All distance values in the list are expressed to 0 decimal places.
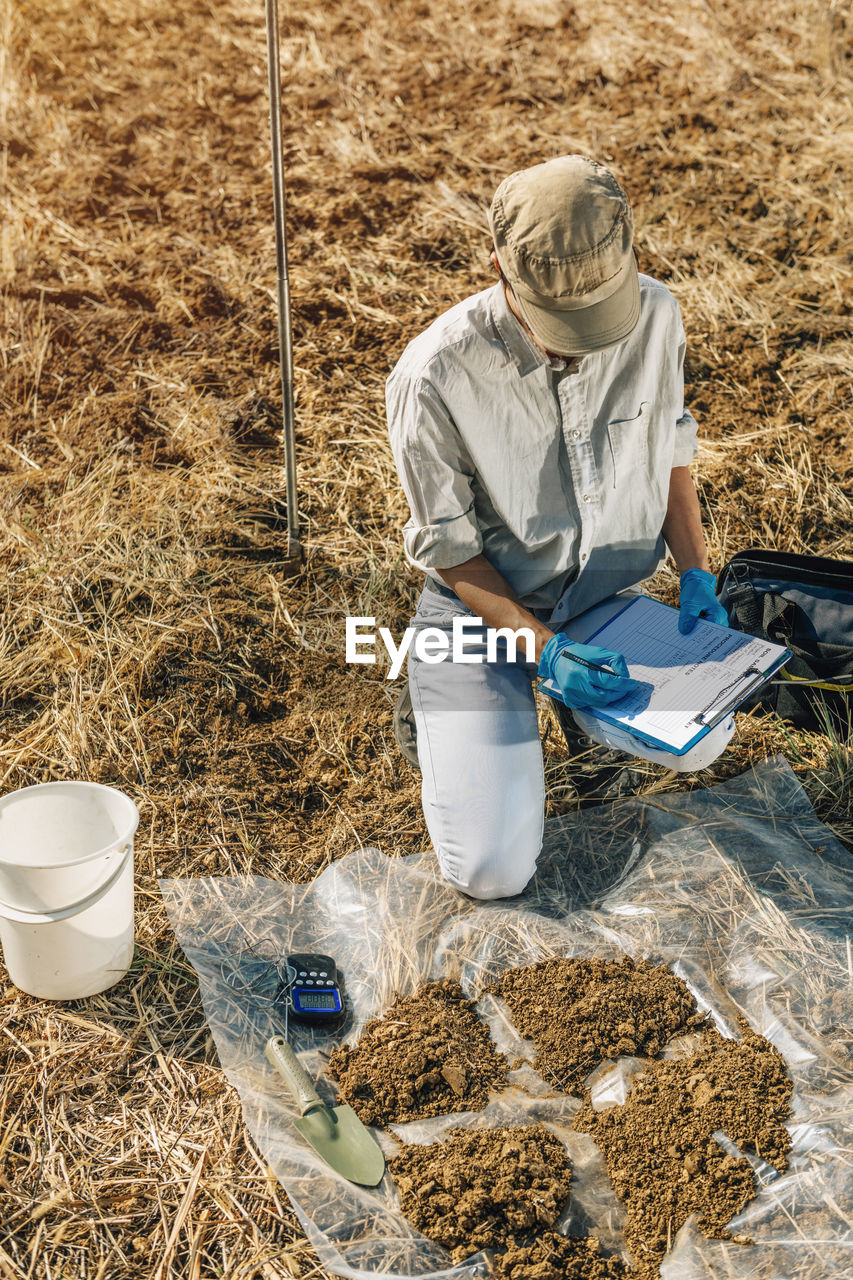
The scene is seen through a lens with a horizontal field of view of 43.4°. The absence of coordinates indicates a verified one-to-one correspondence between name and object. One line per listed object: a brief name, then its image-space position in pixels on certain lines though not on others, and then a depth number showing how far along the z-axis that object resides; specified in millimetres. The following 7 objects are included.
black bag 2736
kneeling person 2299
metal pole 2677
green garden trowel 1839
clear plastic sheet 1750
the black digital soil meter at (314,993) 2119
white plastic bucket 2047
